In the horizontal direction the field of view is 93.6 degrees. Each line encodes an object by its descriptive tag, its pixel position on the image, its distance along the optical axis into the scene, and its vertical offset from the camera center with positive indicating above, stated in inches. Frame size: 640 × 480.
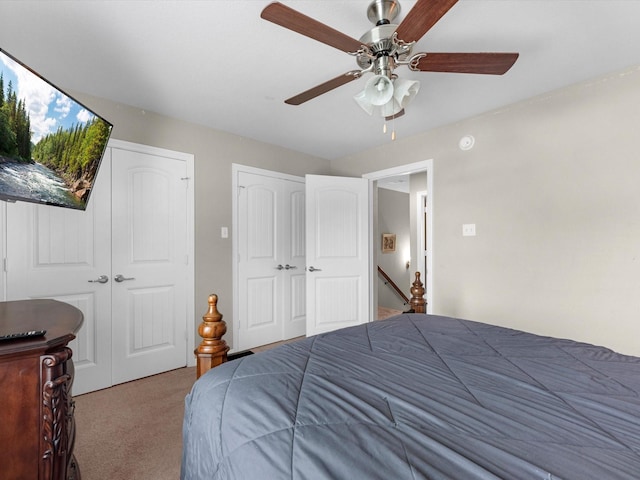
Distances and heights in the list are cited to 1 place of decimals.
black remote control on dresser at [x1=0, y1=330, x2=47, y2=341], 33.7 -10.7
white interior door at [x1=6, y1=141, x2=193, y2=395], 83.8 -6.3
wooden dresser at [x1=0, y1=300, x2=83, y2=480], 32.9 -18.6
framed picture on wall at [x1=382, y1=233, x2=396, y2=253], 227.9 -1.3
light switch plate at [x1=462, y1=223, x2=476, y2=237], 107.7 +3.6
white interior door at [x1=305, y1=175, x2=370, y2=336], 135.7 -5.2
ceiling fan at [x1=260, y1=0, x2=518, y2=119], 45.7 +33.2
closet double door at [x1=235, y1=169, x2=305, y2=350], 126.5 -7.8
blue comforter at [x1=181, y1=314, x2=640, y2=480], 23.4 -17.3
